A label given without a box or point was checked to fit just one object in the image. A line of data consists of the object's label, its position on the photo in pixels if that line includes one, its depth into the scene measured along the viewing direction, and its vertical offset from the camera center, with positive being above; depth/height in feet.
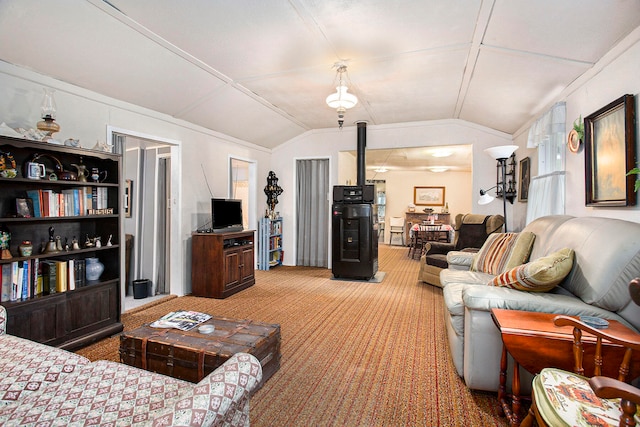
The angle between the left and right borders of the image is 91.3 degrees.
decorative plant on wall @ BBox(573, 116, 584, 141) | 8.78 +2.37
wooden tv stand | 13.37 -2.43
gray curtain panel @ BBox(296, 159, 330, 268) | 20.24 -0.16
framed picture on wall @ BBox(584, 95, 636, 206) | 6.70 +1.36
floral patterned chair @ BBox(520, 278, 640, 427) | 2.95 -2.31
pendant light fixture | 10.67 +3.84
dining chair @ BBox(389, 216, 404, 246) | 32.71 -1.69
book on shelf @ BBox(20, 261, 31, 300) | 7.85 -1.86
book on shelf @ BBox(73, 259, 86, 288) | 9.28 -1.92
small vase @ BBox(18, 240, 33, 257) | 8.00 -1.04
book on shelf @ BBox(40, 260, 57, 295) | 8.47 -1.93
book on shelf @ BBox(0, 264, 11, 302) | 7.55 -1.81
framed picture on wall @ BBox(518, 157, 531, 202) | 13.16 +1.40
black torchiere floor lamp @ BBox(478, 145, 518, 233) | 12.00 +1.51
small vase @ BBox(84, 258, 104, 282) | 9.55 -1.84
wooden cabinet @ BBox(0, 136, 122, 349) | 7.75 -0.93
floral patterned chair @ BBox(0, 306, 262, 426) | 2.94 -2.54
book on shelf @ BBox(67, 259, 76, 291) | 8.86 -1.92
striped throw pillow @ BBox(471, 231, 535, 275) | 9.13 -1.34
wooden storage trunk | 6.12 -2.83
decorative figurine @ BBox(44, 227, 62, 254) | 8.56 -1.06
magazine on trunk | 7.20 -2.67
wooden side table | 4.73 -2.13
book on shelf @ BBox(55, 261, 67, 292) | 8.59 -1.87
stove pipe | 17.54 +3.67
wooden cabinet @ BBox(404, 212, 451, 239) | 30.97 -0.77
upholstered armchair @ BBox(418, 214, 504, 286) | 15.17 -1.60
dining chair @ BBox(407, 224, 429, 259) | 25.04 -2.33
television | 13.75 -0.27
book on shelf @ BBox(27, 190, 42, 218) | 8.21 +0.22
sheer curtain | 9.95 +1.66
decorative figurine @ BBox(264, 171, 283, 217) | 20.08 +1.25
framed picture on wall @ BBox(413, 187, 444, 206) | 32.50 +1.49
